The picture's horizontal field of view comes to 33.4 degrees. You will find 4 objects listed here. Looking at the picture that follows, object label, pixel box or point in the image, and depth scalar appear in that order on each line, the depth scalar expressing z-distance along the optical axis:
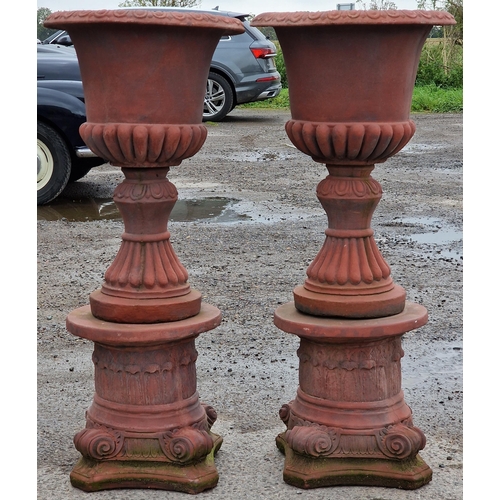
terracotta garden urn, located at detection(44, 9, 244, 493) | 2.54
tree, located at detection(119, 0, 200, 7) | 18.52
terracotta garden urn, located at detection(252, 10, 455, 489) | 2.57
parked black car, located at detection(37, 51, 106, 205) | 7.12
